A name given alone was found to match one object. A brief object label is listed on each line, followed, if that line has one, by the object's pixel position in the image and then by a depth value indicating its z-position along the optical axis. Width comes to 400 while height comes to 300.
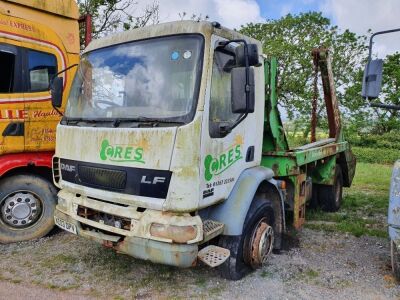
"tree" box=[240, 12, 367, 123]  20.25
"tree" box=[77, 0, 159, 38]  9.66
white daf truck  3.22
